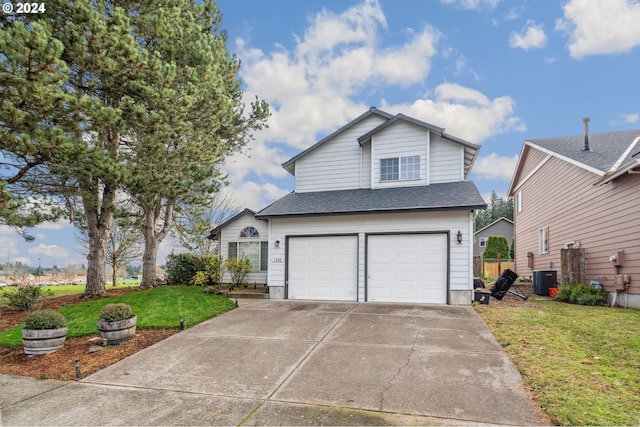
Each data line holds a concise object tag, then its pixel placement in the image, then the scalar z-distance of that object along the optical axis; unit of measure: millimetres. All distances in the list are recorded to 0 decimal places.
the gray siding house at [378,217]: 10219
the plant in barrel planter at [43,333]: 6180
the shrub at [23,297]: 11148
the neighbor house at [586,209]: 9523
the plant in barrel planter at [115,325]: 6559
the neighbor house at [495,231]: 37750
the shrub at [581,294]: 10219
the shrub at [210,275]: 14969
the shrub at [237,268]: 13875
